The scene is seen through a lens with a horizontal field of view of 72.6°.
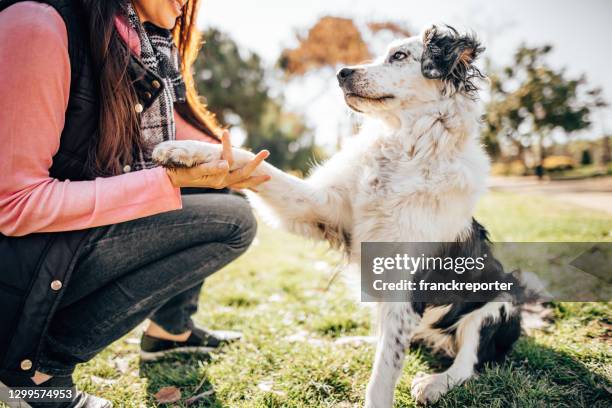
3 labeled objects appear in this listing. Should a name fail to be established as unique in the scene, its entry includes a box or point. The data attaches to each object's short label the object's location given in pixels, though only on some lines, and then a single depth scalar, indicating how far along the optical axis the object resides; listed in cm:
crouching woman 145
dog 208
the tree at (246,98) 1416
